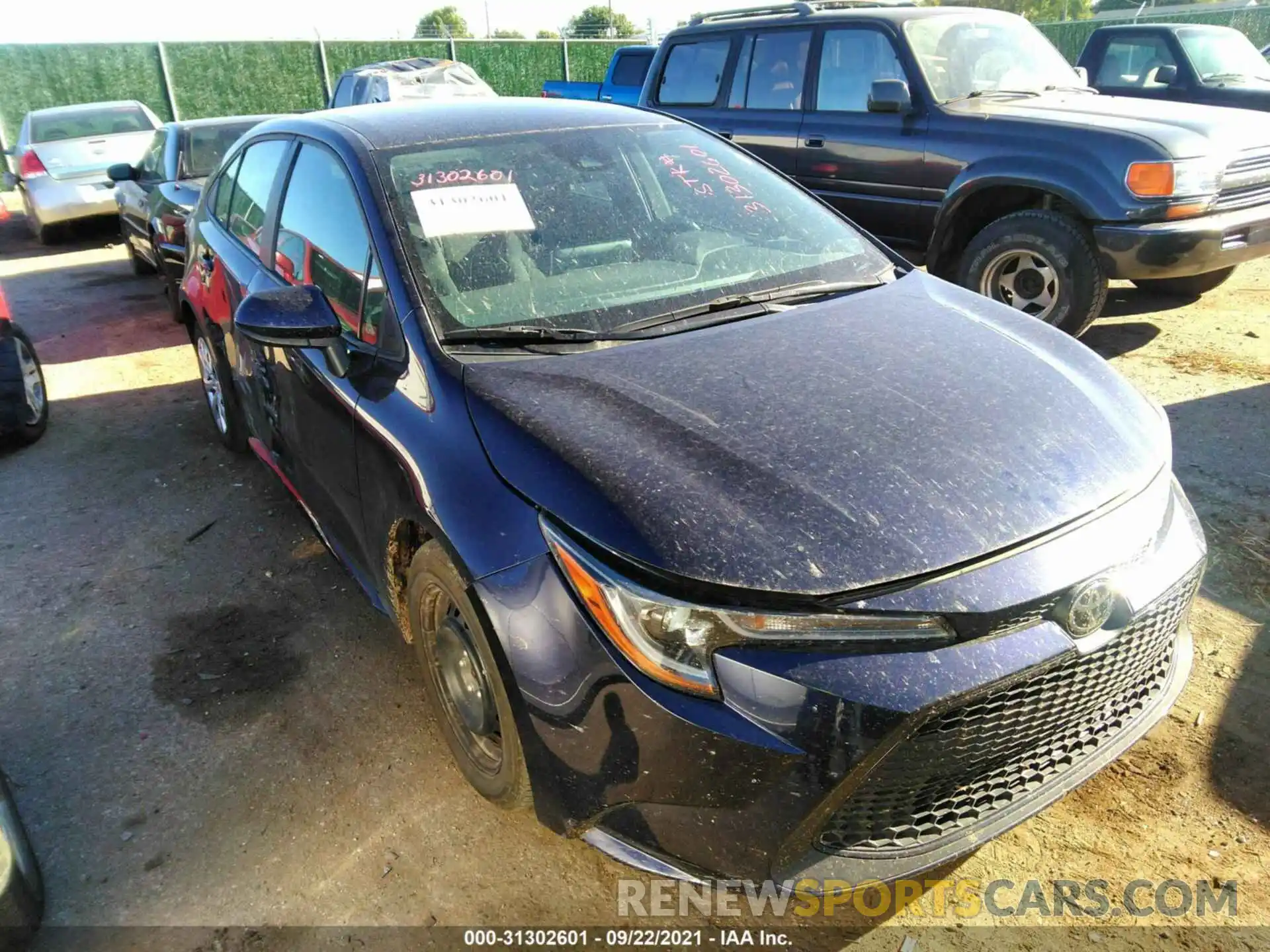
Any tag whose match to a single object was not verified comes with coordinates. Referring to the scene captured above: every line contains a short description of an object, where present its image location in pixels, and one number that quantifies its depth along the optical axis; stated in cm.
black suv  481
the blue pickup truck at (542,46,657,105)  1148
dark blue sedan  166
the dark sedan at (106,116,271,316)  646
